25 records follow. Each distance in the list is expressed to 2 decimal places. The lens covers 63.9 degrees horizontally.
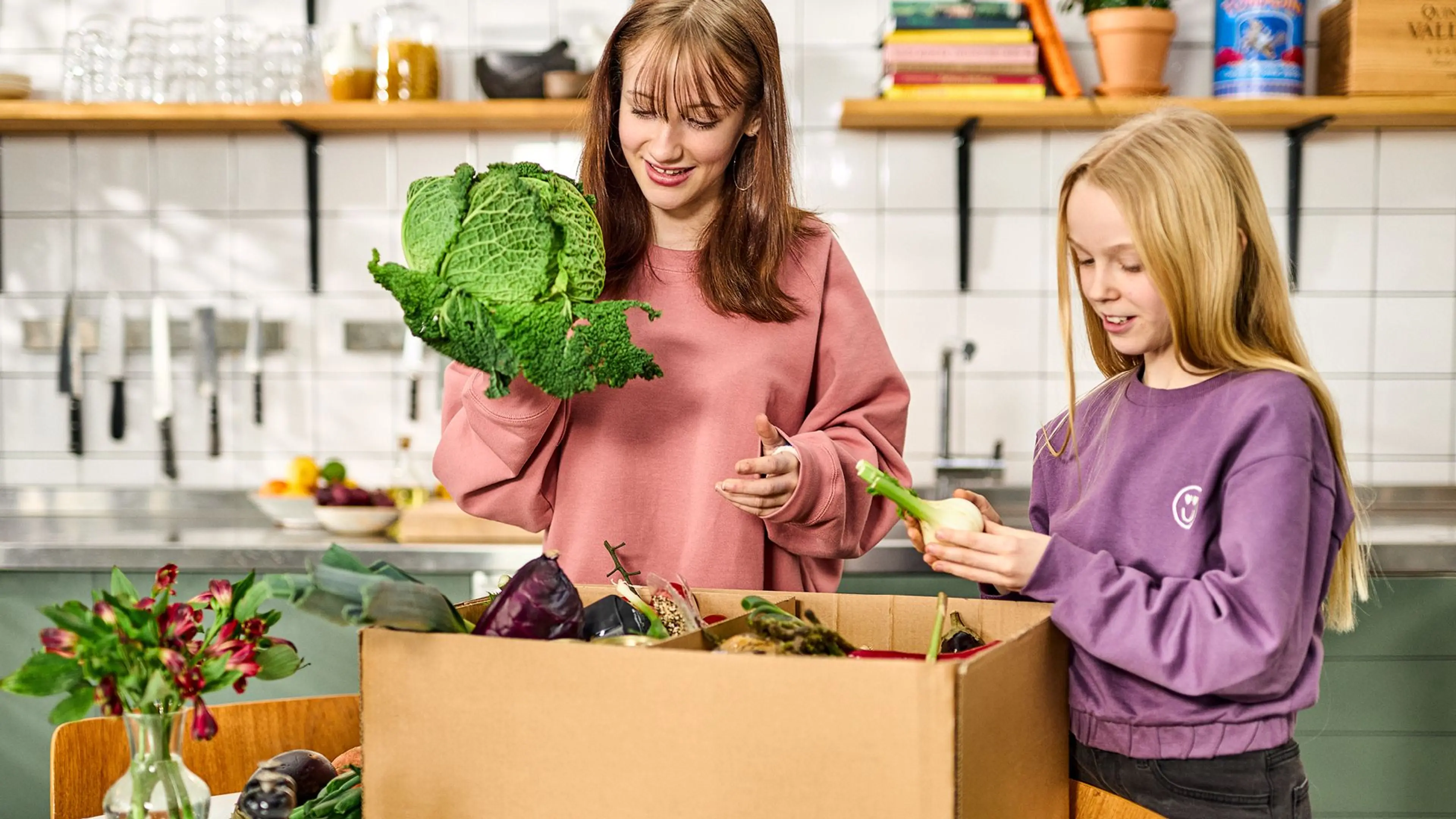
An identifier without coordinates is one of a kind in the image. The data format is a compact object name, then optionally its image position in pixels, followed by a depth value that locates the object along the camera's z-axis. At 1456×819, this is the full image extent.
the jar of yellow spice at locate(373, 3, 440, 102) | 2.45
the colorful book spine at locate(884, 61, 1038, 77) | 2.39
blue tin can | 2.41
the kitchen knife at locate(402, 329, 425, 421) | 2.53
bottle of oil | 2.50
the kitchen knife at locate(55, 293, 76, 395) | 2.46
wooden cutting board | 2.21
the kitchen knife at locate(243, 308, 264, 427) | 2.54
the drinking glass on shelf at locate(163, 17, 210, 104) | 2.48
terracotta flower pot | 2.40
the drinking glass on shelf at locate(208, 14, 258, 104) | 2.47
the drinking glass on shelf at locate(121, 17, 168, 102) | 2.47
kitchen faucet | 2.51
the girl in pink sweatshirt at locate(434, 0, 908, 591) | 1.12
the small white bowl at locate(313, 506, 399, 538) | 2.27
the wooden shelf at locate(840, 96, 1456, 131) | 2.37
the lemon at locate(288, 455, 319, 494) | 2.44
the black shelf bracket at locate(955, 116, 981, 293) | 2.57
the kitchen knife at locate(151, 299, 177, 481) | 2.45
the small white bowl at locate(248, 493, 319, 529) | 2.40
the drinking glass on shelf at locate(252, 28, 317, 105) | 2.49
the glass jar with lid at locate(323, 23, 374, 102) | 2.42
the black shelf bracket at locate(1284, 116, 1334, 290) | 2.57
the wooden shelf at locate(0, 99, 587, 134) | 2.39
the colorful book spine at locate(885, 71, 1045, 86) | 2.39
